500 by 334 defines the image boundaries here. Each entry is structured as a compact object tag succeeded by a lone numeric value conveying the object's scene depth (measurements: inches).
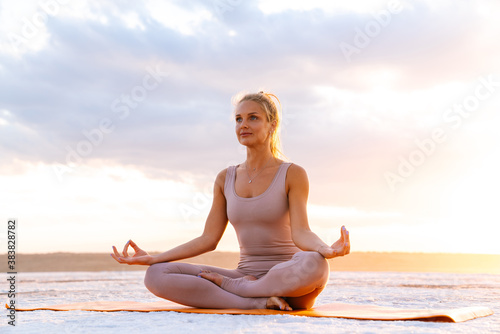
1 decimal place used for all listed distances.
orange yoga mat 152.3
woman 166.4
